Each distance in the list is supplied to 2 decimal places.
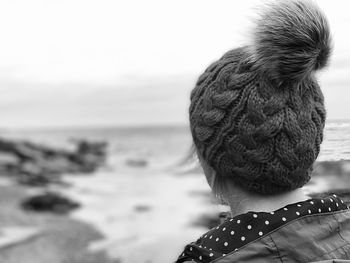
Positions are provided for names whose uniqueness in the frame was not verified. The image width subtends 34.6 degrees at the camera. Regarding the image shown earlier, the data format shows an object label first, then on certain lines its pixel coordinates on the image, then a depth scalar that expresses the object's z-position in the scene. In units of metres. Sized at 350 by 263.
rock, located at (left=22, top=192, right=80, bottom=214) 7.53
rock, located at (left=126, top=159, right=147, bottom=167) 11.30
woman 1.22
